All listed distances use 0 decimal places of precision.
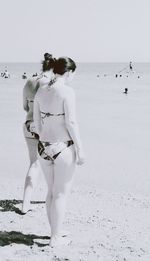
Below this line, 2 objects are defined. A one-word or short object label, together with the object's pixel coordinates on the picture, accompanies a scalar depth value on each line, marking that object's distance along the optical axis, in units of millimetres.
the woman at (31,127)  5953
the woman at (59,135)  4852
